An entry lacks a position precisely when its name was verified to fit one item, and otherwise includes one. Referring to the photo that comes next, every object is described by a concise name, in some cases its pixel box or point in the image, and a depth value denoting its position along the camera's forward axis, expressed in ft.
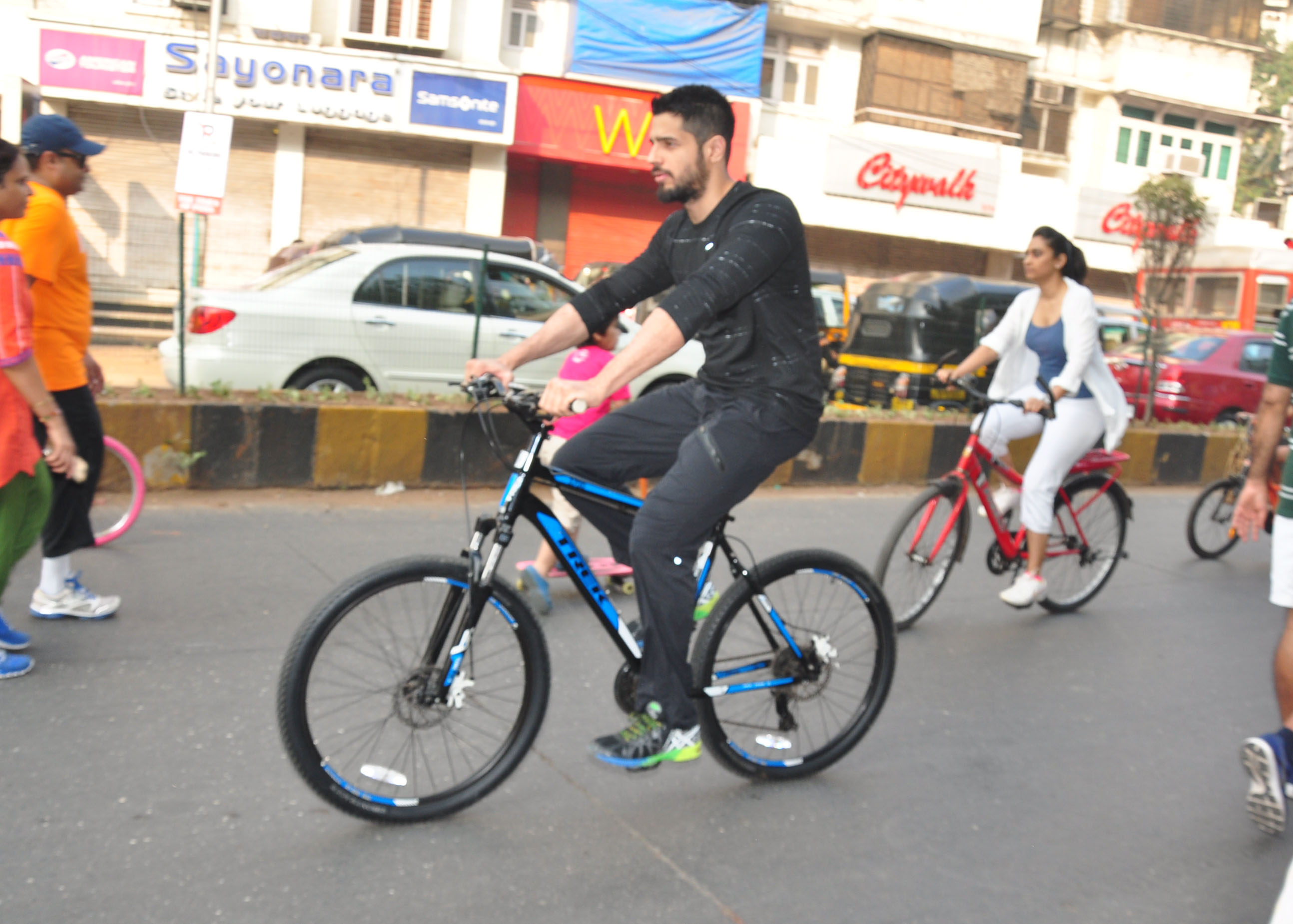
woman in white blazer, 18.20
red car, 47.88
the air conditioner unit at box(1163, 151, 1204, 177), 95.61
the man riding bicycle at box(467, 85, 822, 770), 10.49
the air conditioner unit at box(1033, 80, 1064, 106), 92.38
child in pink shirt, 17.63
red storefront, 71.51
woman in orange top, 12.23
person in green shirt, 10.90
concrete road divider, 22.68
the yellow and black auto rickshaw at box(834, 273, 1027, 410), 42.14
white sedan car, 26.99
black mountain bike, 9.61
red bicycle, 17.60
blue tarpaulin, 71.92
